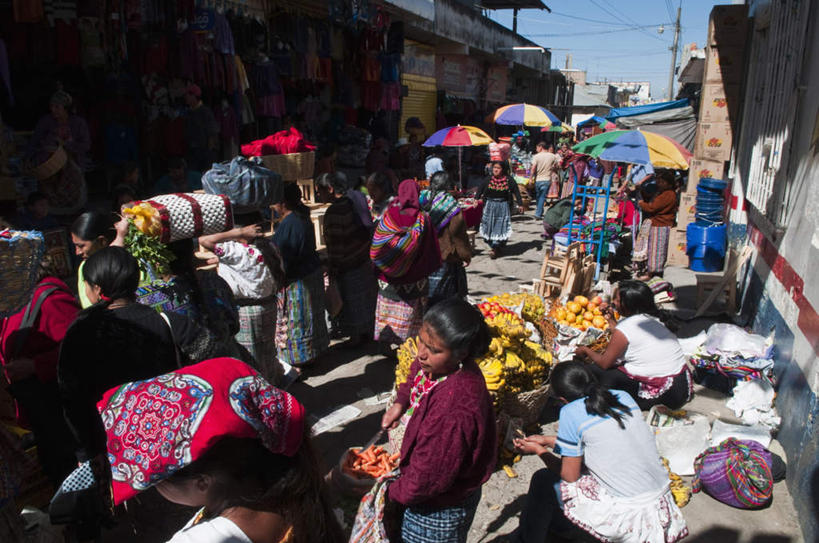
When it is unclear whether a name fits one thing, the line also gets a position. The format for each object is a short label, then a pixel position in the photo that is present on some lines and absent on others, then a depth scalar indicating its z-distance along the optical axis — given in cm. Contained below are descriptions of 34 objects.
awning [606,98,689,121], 1767
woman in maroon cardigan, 221
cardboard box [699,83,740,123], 939
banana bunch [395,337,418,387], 432
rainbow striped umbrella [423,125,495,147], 1080
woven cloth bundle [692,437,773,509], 370
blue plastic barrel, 877
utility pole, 4173
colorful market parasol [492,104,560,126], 1316
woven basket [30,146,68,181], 632
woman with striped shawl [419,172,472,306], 545
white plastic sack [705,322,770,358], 504
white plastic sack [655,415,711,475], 423
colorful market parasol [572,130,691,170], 728
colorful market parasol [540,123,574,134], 2322
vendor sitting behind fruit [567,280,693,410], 449
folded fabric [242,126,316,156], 599
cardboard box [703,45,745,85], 915
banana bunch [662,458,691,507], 382
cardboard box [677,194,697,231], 947
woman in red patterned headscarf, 138
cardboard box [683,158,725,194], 952
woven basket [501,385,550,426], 429
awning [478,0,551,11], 2698
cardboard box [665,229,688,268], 987
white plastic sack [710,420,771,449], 426
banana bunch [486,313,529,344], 457
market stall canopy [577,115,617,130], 2374
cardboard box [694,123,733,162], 948
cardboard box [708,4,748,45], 909
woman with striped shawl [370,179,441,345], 493
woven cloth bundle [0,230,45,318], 206
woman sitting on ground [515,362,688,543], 287
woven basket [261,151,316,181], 569
